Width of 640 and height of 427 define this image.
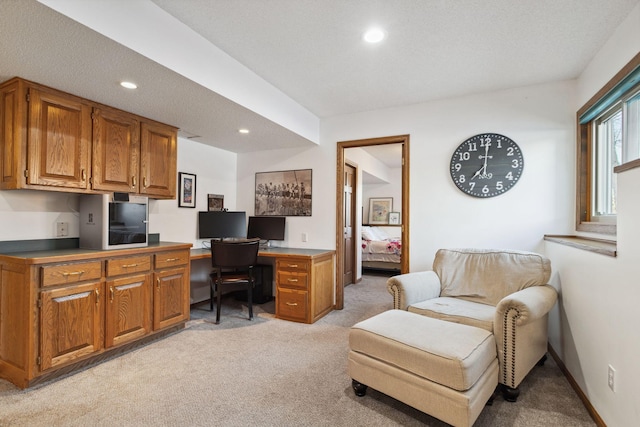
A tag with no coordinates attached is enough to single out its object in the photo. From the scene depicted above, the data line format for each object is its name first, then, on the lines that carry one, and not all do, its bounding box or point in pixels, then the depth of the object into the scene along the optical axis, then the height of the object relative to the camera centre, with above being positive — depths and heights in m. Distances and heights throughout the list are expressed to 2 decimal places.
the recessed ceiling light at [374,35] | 2.18 +1.30
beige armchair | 1.94 -0.62
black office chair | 3.34 -0.49
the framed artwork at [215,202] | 4.29 +0.19
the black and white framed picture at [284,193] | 4.18 +0.32
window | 2.07 +0.59
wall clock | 3.11 +0.53
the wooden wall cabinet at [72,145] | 2.20 +0.57
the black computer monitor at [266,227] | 4.25 -0.16
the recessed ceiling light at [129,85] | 2.28 +0.97
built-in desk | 3.43 -0.76
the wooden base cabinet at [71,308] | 2.09 -0.71
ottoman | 1.61 -0.84
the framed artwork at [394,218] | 8.06 -0.05
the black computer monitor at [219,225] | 4.06 -0.13
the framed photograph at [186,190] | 3.87 +0.32
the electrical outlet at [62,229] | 2.71 -0.13
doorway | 3.71 +0.24
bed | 6.07 -0.72
